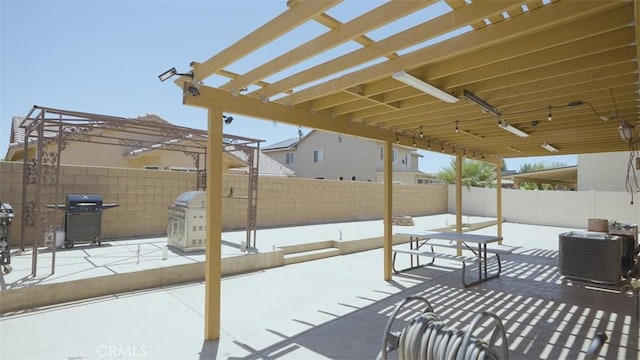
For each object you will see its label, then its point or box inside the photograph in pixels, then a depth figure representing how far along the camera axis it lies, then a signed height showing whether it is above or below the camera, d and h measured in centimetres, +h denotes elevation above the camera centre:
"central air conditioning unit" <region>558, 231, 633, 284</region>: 467 -92
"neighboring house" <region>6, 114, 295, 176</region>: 1149 +114
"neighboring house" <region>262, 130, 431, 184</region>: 2173 +208
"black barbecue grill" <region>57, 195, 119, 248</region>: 632 -61
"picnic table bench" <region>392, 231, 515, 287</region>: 553 -105
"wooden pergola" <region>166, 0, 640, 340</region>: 239 +118
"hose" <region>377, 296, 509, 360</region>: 193 -92
